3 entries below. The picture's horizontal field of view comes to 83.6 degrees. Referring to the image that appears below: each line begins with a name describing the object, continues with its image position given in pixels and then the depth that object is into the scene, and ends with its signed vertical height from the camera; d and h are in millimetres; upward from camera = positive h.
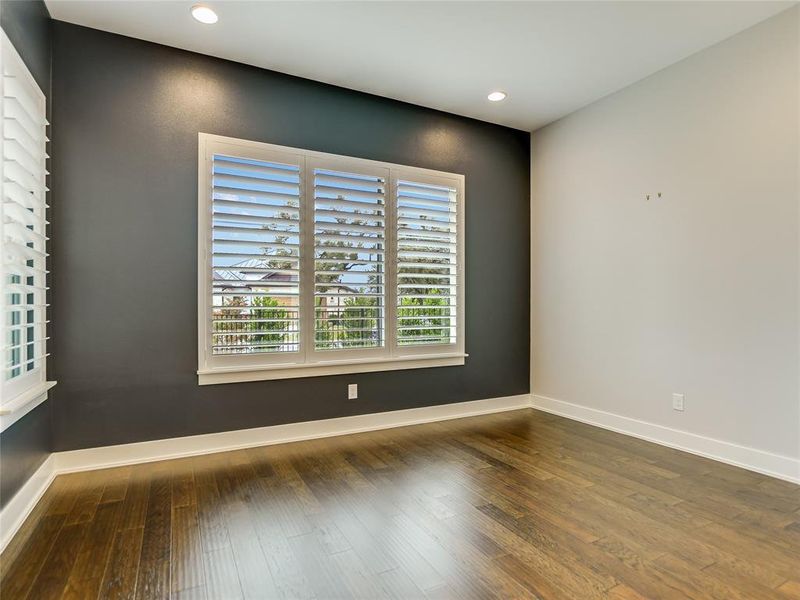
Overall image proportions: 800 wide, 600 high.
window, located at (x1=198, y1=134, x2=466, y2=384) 3283 +307
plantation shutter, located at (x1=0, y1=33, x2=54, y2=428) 2072 +338
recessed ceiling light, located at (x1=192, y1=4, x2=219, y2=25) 2729 +1786
